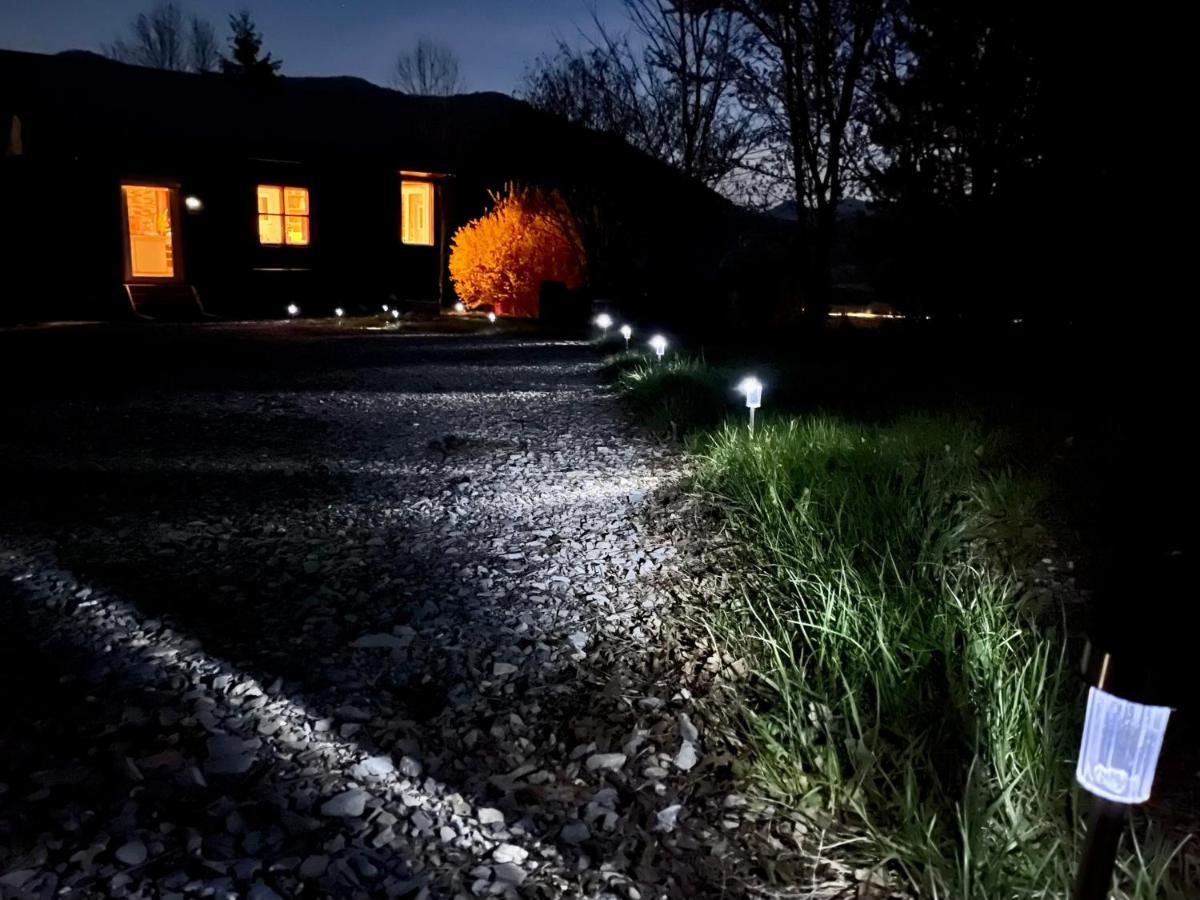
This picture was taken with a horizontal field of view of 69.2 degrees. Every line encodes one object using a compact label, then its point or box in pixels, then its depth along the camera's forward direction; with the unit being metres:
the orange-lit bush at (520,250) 18.34
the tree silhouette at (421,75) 28.05
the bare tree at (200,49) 36.38
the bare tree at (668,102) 19.08
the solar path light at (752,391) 5.50
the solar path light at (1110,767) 1.37
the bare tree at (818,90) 13.84
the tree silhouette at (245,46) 38.62
